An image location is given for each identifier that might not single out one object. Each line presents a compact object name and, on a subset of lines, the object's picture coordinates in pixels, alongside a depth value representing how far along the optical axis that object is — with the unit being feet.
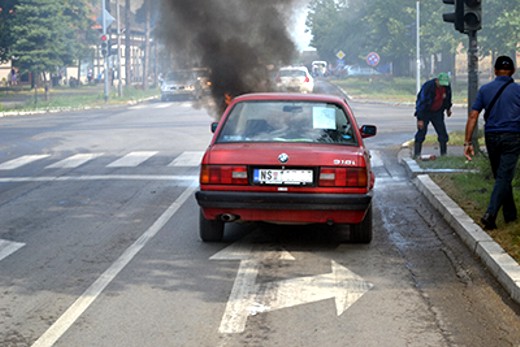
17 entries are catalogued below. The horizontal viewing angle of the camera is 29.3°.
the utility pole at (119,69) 189.84
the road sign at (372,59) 181.06
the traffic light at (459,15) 47.06
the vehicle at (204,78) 86.99
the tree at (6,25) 176.04
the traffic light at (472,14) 46.73
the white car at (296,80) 130.62
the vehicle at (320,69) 360.48
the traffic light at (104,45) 170.71
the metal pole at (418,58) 152.46
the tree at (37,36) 174.19
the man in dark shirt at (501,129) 30.99
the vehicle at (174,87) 159.52
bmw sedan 29.73
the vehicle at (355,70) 353.74
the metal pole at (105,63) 170.63
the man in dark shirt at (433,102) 55.52
